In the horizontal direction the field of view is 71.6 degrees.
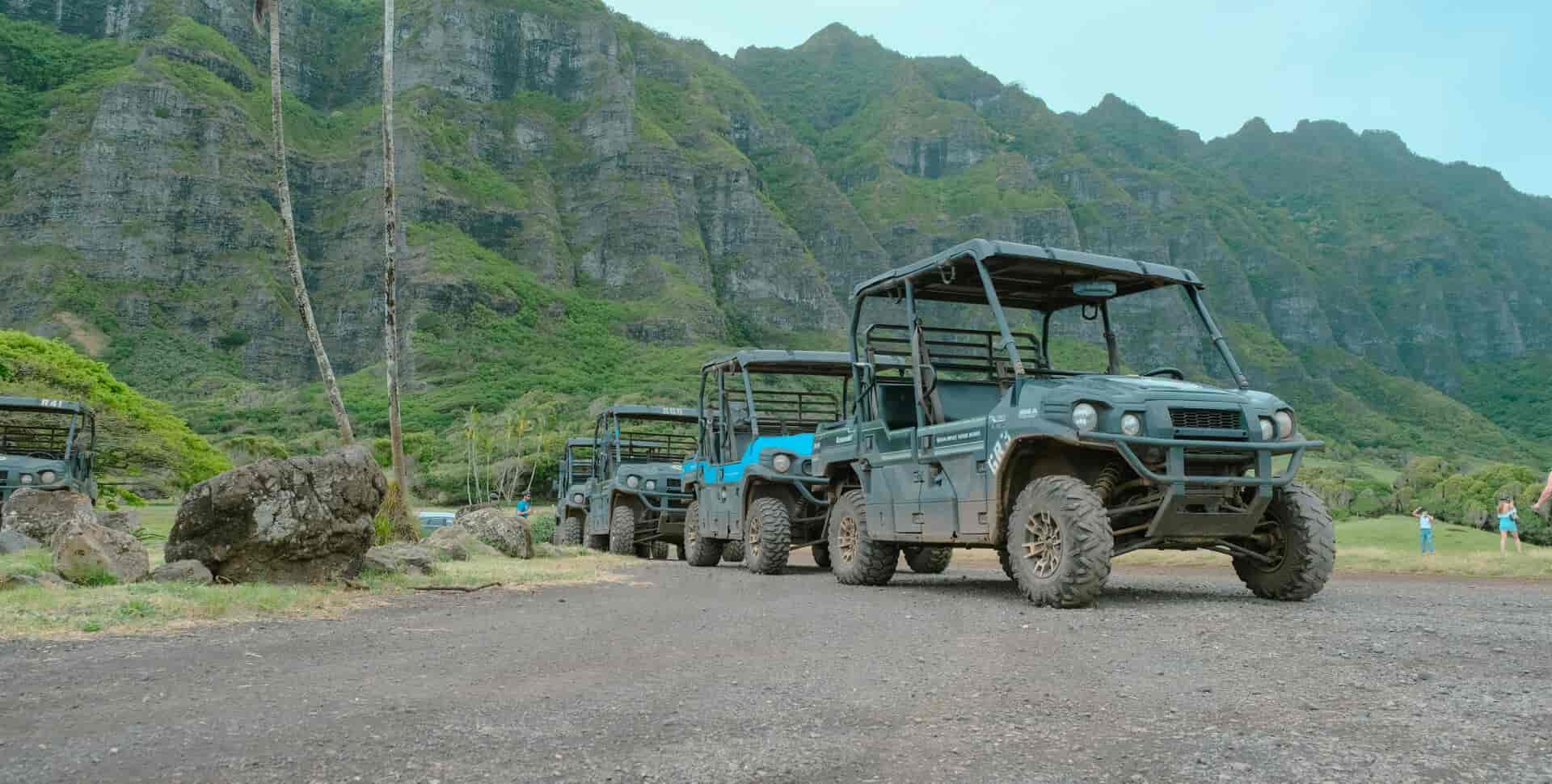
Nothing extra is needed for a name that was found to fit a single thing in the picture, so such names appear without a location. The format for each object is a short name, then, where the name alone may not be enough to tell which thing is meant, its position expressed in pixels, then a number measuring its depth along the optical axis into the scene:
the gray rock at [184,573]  9.11
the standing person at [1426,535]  20.70
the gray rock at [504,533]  16.67
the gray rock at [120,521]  16.94
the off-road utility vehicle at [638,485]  19.55
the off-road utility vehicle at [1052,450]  7.63
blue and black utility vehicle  13.48
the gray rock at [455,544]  14.88
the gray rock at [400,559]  11.02
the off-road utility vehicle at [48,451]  16.91
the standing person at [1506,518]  18.53
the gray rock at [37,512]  15.19
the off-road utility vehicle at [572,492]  25.72
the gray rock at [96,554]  9.10
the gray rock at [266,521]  9.41
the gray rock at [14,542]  13.48
